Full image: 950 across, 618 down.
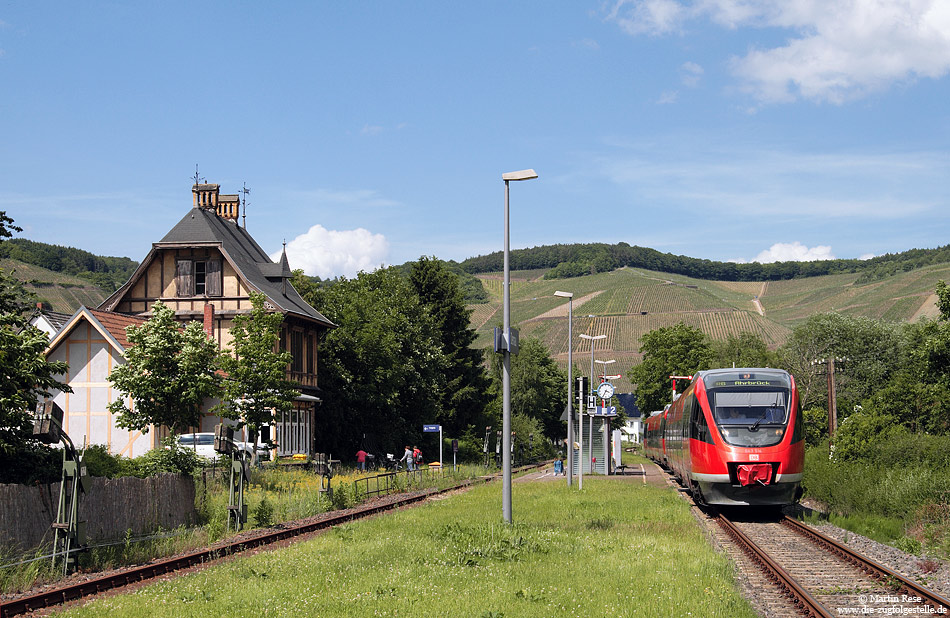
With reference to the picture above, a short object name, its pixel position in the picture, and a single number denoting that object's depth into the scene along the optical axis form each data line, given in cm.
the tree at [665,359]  9269
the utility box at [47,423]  1578
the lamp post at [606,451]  4711
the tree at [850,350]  8238
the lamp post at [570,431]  3591
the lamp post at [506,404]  2106
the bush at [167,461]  2409
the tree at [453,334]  6644
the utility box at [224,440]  2194
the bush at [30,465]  1909
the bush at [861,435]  2789
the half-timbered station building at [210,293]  4606
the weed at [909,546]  1739
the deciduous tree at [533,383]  8619
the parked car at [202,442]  3931
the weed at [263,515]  2292
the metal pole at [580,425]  3689
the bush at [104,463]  2200
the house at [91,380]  3962
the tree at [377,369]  5319
